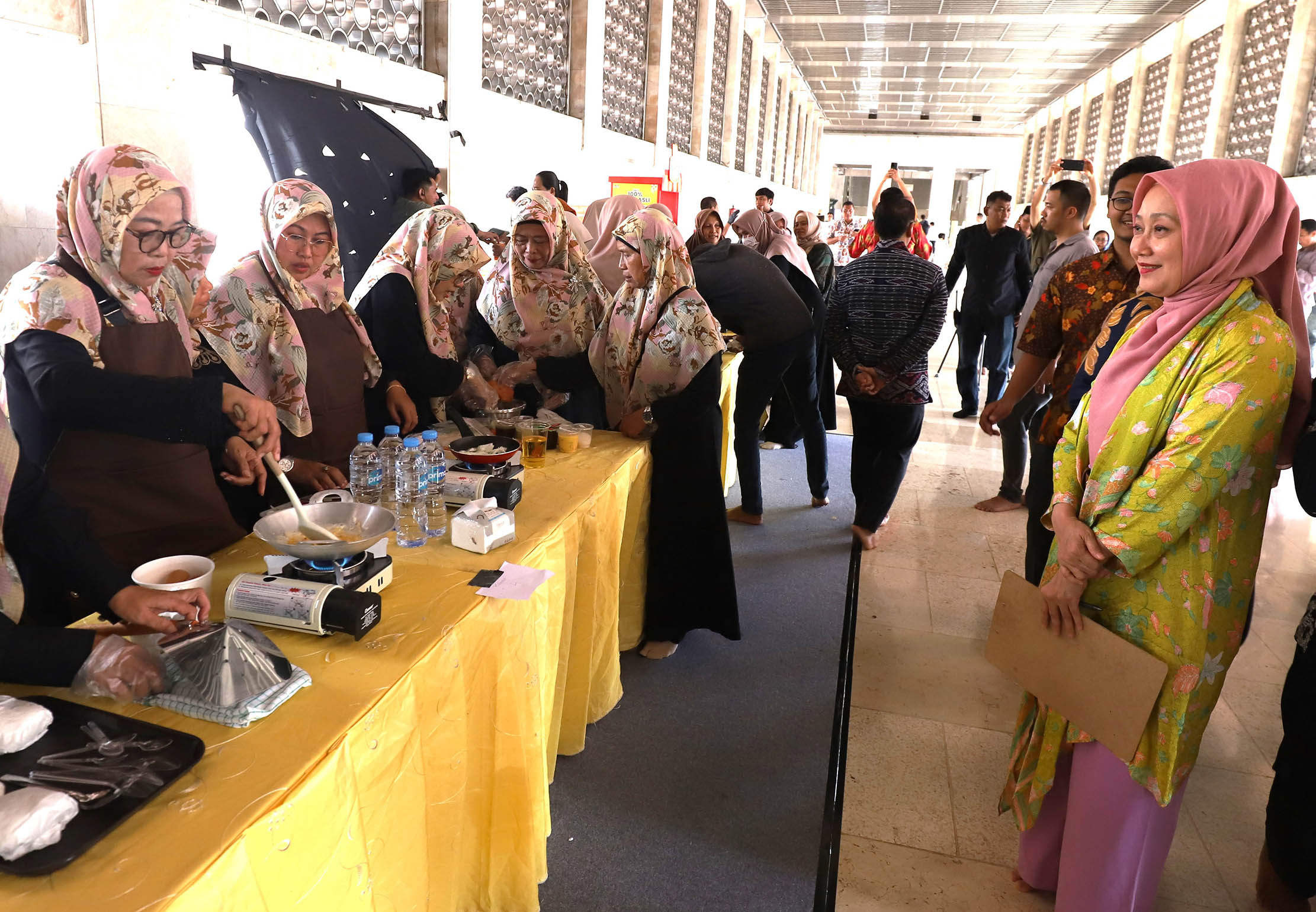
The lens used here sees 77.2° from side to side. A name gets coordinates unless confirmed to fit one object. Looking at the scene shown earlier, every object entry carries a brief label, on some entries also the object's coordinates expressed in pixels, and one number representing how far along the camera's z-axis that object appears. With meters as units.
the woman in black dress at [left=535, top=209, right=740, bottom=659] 2.51
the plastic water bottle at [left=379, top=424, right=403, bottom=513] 1.86
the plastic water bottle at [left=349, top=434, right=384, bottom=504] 1.84
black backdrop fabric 3.15
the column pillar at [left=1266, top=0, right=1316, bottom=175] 8.30
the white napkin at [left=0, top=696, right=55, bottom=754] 0.90
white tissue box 1.64
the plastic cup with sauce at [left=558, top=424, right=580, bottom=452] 2.41
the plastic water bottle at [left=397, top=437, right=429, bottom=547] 1.77
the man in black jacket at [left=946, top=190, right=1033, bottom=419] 5.44
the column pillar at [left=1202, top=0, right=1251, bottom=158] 10.10
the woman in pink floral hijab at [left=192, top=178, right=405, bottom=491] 1.91
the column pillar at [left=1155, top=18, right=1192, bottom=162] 11.99
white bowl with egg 1.29
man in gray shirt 3.15
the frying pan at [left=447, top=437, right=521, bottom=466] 2.03
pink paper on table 1.45
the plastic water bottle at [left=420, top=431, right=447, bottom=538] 1.79
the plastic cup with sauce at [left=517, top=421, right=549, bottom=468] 2.27
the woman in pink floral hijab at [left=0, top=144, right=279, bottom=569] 1.38
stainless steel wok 1.33
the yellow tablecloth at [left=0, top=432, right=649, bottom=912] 0.85
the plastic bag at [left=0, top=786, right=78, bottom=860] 0.78
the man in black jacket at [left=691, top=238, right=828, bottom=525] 3.64
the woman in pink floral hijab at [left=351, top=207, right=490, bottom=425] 2.45
